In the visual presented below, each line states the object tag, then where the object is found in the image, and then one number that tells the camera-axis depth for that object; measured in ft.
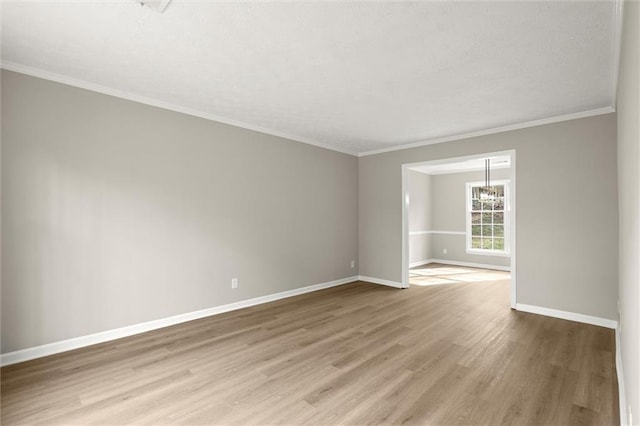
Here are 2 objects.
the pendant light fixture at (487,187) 23.55
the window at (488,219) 25.58
